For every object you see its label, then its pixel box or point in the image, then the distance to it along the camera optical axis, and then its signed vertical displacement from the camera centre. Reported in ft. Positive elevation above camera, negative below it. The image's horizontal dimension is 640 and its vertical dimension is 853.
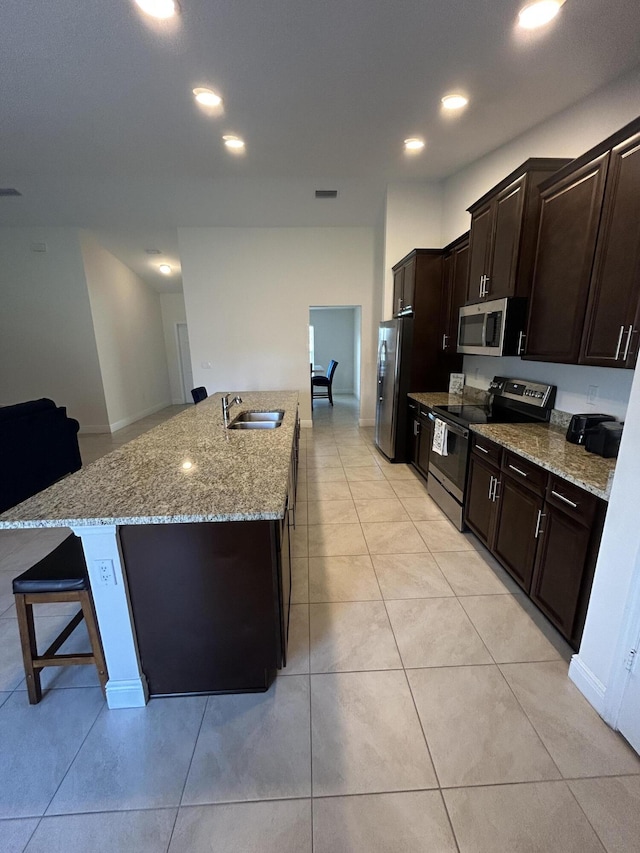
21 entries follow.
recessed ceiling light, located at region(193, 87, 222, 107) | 8.07 +5.78
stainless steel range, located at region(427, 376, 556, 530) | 8.19 -1.87
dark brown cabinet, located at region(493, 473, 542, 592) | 5.99 -3.39
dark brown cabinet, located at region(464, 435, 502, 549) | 7.10 -3.13
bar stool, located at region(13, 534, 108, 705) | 4.35 -3.09
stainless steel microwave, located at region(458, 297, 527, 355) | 7.76 +0.34
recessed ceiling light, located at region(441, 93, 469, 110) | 8.36 +5.77
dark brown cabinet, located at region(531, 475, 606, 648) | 4.80 -3.14
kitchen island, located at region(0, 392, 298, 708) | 3.99 -2.73
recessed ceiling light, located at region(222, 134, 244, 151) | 10.19 +5.96
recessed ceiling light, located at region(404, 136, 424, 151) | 10.44 +5.97
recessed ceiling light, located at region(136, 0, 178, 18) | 5.75 +5.58
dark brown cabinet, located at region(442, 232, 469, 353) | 10.41 +1.76
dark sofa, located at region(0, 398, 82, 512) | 9.32 -2.95
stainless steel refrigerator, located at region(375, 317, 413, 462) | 12.07 -1.59
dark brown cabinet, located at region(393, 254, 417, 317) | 12.00 +2.05
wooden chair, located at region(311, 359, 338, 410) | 25.02 -2.64
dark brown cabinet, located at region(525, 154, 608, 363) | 5.81 +1.42
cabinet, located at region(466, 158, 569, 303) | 7.13 +2.44
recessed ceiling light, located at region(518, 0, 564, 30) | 5.77 +5.49
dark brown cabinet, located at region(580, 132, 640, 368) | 5.07 +1.05
